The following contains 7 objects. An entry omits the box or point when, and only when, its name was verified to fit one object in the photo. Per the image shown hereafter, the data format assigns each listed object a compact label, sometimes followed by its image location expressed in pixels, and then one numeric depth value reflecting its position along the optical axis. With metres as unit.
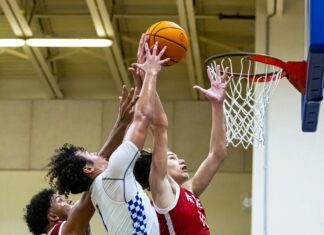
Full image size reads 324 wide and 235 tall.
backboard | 4.26
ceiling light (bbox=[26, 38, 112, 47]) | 13.24
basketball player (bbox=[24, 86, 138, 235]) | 4.91
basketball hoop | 5.30
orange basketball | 5.33
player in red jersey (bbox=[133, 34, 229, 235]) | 4.88
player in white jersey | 4.38
